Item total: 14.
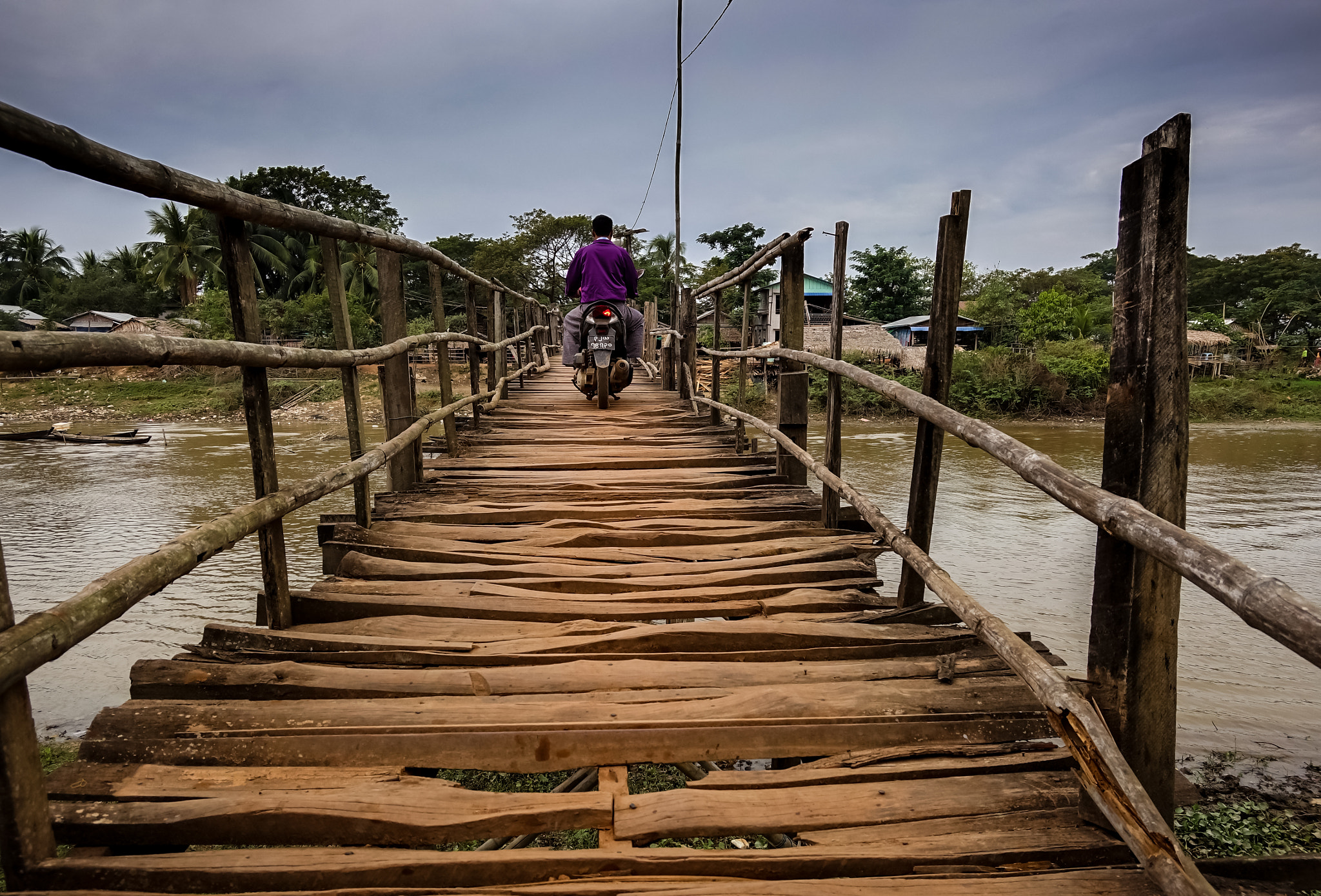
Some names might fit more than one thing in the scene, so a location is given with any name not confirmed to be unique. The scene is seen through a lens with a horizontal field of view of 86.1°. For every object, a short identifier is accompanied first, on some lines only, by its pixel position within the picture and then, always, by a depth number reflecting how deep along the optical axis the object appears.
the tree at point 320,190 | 31.45
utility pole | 13.19
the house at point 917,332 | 28.94
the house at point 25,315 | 30.64
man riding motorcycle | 6.02
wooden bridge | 1.24
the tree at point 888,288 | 31.94
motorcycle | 6.09
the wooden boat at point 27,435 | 15.05
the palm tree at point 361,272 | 27.80
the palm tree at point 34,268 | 36.56
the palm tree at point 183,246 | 28.48
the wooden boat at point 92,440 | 15.14
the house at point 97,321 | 29.70
